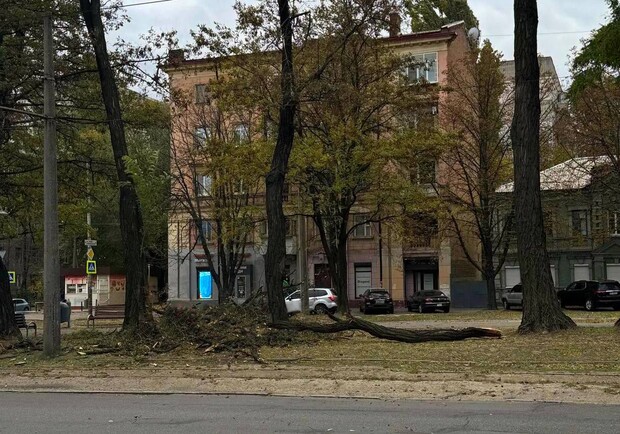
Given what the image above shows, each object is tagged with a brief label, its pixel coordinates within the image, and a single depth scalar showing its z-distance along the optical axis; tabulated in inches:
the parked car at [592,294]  1411.2
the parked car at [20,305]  1585.9
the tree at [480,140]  1460.4
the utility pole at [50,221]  633.0
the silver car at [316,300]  1521.9
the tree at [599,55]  596.1
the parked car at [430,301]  1600.6
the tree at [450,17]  2385.3
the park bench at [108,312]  1439.5
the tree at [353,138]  1129.4
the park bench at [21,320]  989.4
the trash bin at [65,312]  1061.8
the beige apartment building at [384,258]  1884.8
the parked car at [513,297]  1620.3
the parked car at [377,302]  1611.7
